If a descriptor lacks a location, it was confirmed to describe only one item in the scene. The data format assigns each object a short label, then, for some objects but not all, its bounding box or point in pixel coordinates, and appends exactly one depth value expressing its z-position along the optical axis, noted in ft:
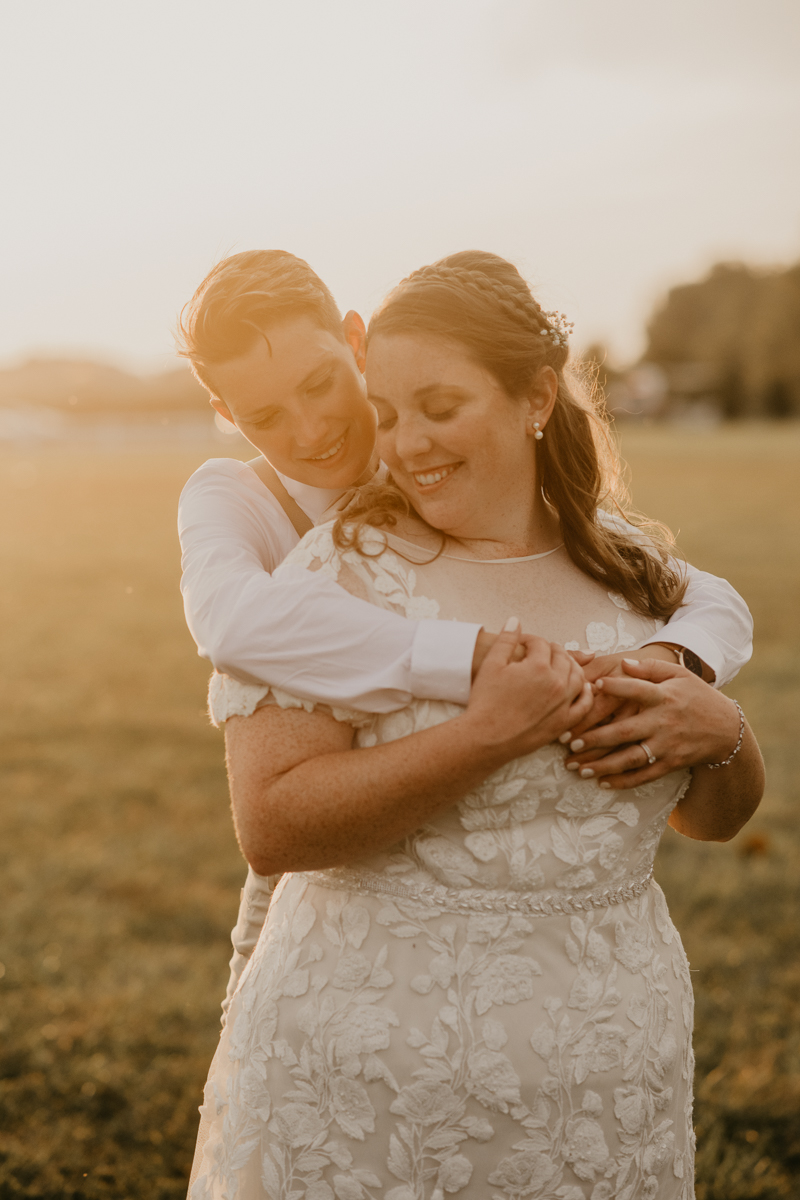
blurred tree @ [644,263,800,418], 231.71
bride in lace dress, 6.72
